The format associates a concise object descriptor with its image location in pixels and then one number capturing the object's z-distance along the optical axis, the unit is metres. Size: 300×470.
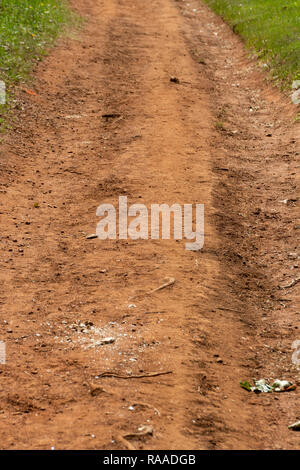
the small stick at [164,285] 14.36
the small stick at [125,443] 9.90
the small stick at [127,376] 11.79
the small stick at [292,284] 15.47
